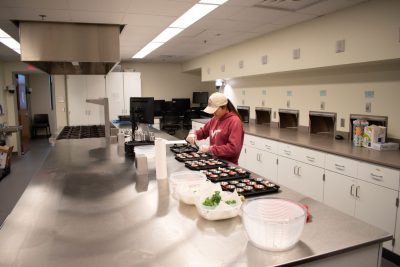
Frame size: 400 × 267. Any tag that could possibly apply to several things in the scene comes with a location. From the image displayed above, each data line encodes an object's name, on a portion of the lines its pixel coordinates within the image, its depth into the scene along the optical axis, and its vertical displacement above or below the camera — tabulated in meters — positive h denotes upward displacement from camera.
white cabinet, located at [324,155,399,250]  2.53 -0.86
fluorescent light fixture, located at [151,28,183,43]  4.53 +1.09
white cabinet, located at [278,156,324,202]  3.32 -0.94
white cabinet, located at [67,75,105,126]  6.73 +0.09
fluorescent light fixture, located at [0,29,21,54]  4.43 +1.02
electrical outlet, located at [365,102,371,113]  3.47 -0.09
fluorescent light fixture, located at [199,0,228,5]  3.13 +1.06
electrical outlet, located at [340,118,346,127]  3.86 -0.29
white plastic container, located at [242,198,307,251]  1.08 -0.49
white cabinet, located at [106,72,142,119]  7.07 +0.26
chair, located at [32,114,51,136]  10.79 -0.78
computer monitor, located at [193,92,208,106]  8.45 +0.07
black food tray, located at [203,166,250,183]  1.89 -0.50
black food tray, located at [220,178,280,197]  1.64 -0.51
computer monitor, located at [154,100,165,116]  8.32 -0.19
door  8.42 -0.30
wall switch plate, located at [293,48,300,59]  4.10 +0.66
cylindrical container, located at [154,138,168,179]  2.02 -0.41
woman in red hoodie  2.62 -0.30
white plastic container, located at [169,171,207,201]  1.60 -0.46
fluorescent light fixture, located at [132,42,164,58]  5.73 +1.10
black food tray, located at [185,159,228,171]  2.23 -0.51
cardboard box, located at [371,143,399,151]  3.09 -0.49
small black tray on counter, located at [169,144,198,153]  2.87 -0.49
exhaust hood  3.45 +0.70
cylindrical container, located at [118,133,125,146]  3.35 -0.44
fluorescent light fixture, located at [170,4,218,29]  3.37 +1.08
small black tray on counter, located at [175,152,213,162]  2.56 -0.50
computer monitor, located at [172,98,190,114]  8.57 -0.11
